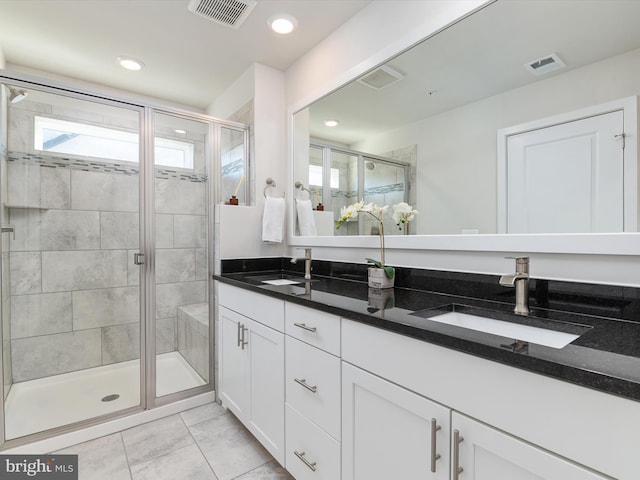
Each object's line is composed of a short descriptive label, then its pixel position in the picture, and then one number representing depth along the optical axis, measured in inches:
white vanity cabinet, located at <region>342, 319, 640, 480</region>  23.8
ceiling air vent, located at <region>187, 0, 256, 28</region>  69.7
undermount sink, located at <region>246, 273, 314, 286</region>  78.8
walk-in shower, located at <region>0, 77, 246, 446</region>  72.6
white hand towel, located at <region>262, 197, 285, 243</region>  92.0
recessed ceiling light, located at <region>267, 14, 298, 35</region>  74.5
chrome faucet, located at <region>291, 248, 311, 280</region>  80.4
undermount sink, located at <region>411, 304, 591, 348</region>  37.4
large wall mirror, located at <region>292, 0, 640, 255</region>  40.5
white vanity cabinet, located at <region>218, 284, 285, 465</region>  59.9
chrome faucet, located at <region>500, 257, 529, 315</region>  42.5
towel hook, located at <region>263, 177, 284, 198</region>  95.3
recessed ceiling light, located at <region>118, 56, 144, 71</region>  92.4
